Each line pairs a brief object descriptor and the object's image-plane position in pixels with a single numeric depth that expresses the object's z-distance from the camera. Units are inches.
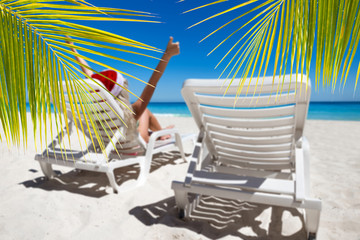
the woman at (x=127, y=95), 108.7
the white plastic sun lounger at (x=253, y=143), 74.9
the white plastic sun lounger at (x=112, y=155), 106.6
